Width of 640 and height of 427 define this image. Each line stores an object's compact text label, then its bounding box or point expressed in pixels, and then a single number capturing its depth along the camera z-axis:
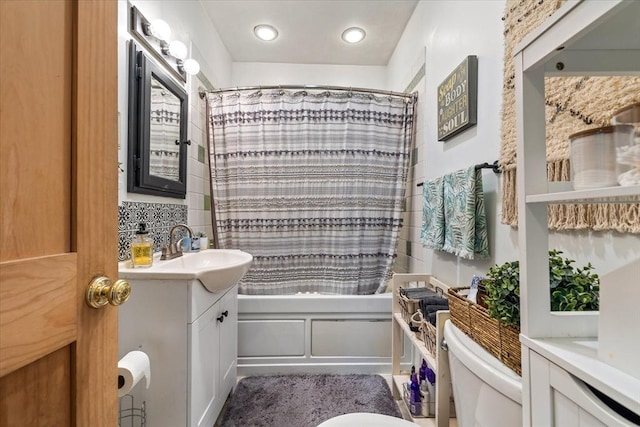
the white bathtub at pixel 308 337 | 2.12
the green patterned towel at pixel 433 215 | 1.57
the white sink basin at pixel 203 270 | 1.18
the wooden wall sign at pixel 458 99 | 1.39
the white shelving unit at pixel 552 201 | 0.49
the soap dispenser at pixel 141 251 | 1.29
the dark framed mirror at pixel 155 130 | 1.44
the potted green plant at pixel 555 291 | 0.67
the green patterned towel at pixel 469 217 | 1.29
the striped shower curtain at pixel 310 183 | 2.24
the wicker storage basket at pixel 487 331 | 0.72
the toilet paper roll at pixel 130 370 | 0.94
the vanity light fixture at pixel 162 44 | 1.42
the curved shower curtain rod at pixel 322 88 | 2.23
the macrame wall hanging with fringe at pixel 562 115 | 0.72
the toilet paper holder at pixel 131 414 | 1.22
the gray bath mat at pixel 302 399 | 1.66
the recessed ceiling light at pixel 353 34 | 2.43
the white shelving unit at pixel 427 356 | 1.15
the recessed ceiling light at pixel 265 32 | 2.40
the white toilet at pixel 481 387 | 0.69
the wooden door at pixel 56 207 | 0.40
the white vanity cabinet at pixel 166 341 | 1.19
